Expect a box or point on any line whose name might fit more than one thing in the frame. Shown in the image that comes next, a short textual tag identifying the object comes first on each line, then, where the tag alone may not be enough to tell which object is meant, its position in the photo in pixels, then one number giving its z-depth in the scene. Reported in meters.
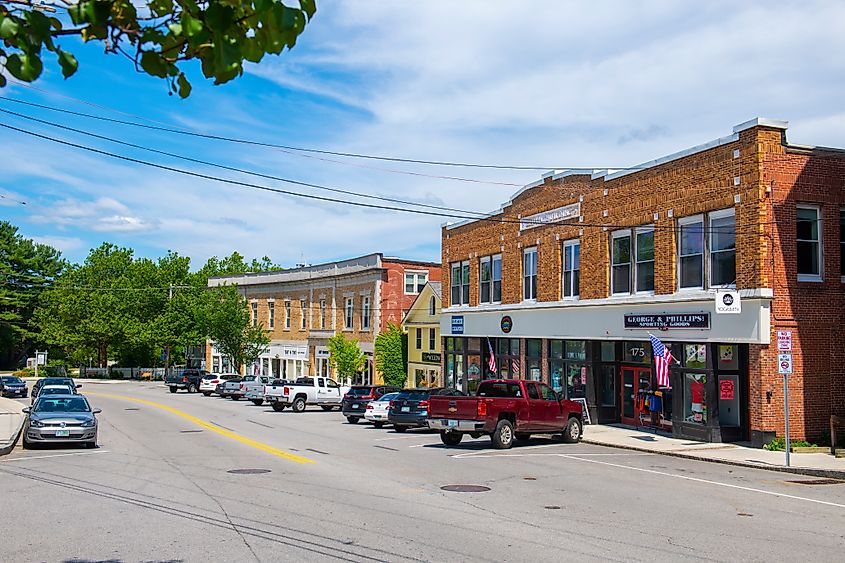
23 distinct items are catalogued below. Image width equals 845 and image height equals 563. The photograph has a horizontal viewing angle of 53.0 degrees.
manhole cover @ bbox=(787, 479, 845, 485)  17.62
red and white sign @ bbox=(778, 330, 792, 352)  19.55
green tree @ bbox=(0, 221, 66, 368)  96.06
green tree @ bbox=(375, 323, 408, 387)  51.94
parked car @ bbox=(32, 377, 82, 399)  42.38
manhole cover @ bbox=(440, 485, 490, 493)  15.48
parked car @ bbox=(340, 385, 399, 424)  34.53
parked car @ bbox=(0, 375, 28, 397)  54.03
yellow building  48.09
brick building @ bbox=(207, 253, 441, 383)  54.44
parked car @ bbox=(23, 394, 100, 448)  22.20
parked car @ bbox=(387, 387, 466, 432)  29.14
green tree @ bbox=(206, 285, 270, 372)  64.69
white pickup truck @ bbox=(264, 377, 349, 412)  41.97
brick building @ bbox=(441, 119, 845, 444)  23.28
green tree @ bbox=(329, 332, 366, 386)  54.25
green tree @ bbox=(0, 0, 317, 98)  4.66
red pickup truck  23.09
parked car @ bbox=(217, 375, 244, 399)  54.63
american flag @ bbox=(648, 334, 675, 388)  25.75
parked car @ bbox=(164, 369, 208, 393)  62.85
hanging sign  23.11
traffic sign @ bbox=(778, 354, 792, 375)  19.53
